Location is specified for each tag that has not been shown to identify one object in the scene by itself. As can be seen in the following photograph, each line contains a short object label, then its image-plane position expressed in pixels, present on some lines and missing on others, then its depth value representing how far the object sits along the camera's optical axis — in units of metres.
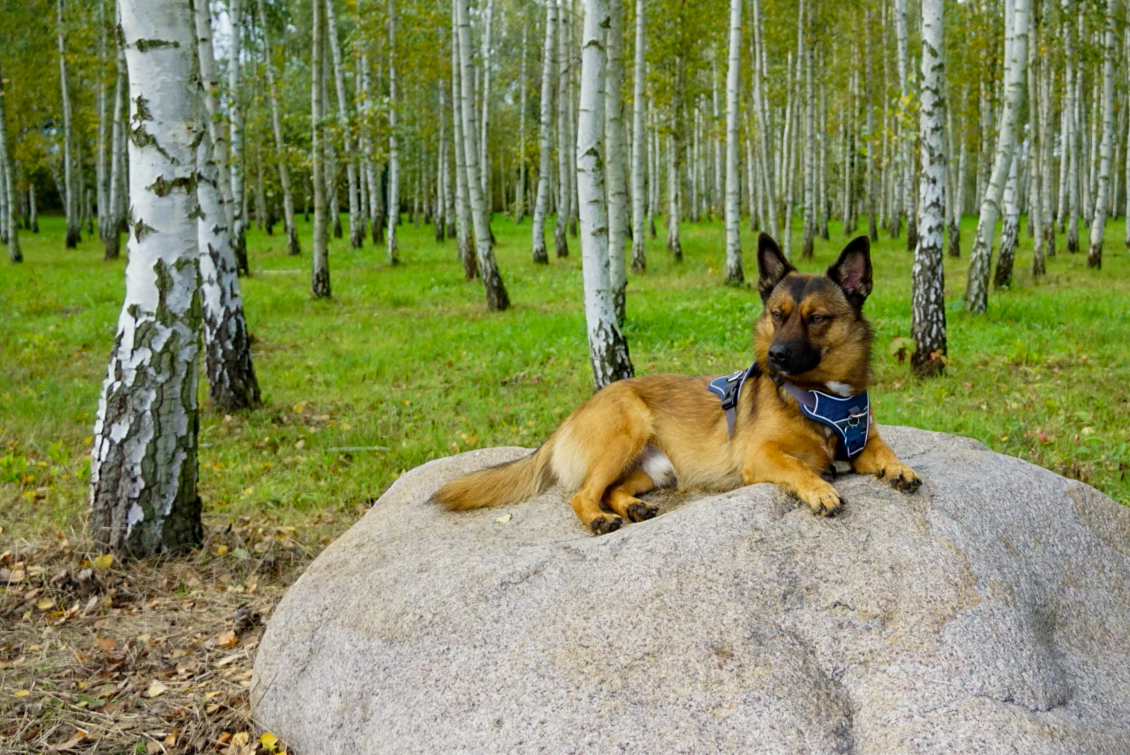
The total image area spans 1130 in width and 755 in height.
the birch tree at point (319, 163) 15.98
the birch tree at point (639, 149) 17.11
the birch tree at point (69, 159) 24.49
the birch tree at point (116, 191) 23.02
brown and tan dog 4.05
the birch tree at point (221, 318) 8.81
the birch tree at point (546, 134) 17.09
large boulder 2.81
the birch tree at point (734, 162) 15.79
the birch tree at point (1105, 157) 19.70
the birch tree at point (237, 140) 16.55
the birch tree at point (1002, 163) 11.24
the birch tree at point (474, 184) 14.99
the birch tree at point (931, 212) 9.66
